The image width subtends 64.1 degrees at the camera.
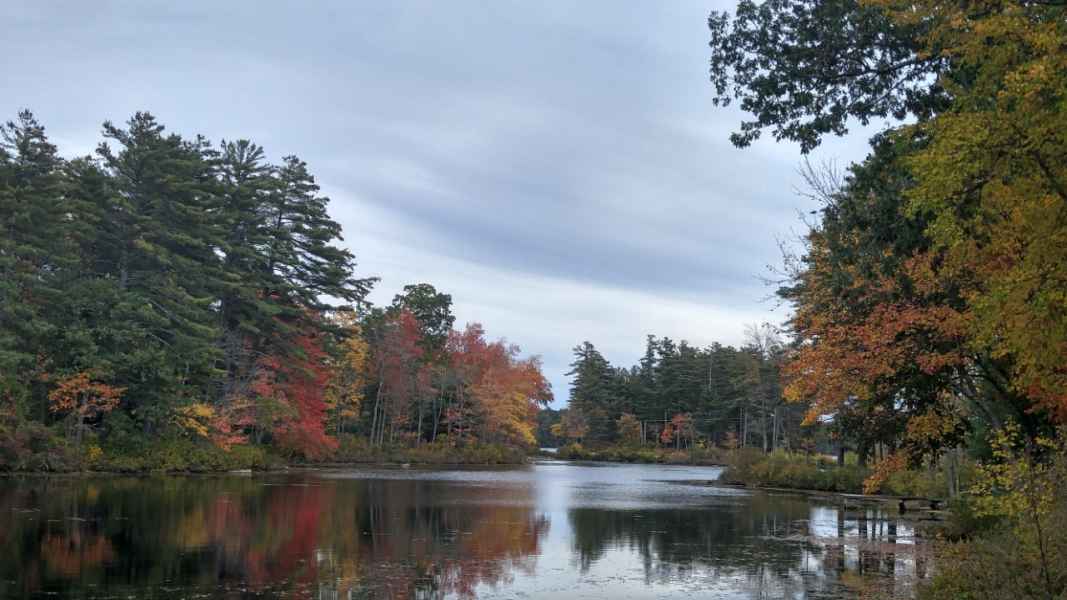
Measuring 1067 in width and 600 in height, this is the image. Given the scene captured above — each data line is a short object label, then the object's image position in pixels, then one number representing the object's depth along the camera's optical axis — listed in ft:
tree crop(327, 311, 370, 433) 196.75
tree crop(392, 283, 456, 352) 273.54
